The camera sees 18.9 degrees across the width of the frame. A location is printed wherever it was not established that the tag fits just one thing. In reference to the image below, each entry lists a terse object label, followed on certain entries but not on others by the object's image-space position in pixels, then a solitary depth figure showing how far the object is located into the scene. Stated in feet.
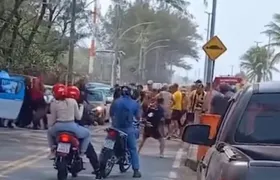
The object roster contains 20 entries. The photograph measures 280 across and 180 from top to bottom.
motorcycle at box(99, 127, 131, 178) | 46.85
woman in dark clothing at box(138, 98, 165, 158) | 62.44
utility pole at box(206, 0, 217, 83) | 92.43
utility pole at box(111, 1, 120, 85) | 198.84
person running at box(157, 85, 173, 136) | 67.89
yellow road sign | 74.59
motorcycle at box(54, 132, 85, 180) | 42.96
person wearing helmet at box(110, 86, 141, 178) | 47.50
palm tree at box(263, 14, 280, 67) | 193.77
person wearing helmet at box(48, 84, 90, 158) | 43.60
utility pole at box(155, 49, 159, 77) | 325.66
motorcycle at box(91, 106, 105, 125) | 108.25
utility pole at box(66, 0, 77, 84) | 125.70
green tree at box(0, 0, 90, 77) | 120.78
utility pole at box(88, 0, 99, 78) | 173.82
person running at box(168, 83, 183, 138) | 84.38
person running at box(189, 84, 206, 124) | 77.77
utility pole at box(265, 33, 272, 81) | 200.61
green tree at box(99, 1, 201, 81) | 278.46
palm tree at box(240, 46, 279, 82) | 227.61
